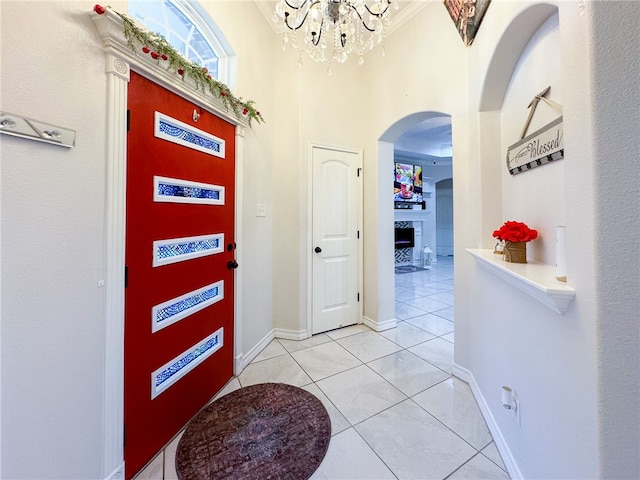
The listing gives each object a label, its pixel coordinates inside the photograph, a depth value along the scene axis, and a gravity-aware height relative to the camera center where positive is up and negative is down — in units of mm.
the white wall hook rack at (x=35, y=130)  835 +413
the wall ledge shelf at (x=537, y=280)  779 -146
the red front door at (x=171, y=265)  1282 -154
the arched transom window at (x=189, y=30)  1516 +1540
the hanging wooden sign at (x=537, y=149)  1070 +483
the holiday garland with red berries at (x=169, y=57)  1151 +1042
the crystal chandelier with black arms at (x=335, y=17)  1763 +1702
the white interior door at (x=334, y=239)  2898 +32
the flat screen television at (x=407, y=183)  6914 +1738
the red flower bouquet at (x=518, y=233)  1247 +47
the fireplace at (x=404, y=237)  7397 +142
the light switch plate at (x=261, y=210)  2508 +332
